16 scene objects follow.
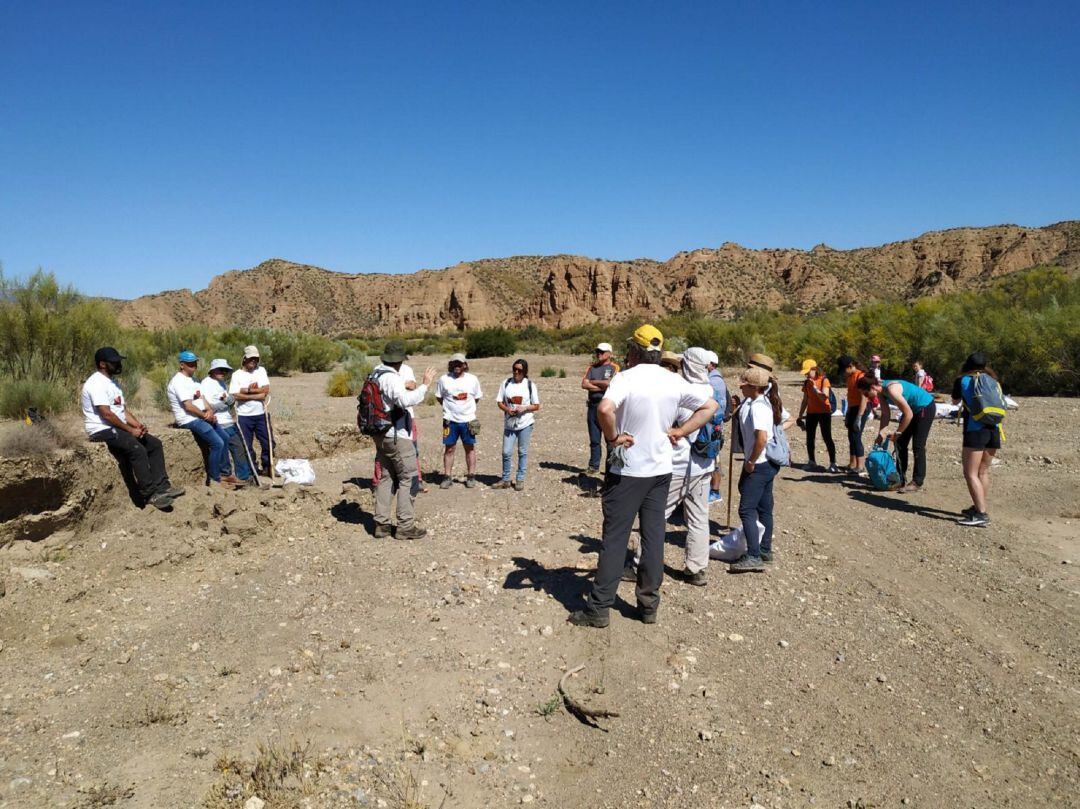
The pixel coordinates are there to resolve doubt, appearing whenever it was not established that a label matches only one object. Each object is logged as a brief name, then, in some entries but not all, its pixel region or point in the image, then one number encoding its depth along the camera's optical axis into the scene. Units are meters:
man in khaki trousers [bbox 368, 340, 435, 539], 6.17
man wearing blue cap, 7.37
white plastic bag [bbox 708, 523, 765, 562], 5.95
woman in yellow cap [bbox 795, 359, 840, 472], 9.22
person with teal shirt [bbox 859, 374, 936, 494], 7.97
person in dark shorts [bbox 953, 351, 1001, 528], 6.77
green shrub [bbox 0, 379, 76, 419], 10.58
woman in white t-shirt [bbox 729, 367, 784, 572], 5.34
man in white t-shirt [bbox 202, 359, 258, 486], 7.97
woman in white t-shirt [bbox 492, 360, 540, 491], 8.13
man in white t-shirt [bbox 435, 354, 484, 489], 8.06
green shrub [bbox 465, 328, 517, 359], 43.25
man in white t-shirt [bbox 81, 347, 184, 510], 6.25
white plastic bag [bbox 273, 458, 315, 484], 8.37
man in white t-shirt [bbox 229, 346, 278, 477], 8.09
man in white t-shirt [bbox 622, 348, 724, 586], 5.13
